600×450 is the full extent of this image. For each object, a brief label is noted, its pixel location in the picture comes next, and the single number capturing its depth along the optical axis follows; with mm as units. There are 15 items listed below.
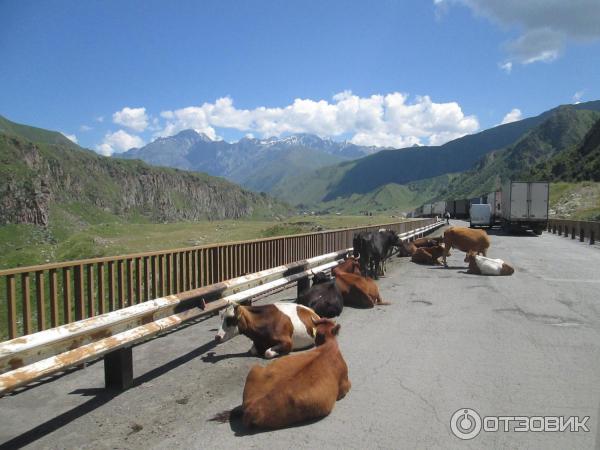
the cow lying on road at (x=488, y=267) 12484
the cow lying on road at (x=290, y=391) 3730
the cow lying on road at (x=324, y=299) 7445
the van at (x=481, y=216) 37688
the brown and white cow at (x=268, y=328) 5621
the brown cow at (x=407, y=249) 16270
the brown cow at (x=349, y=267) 10260
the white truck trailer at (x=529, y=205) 31578
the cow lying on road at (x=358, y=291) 8430
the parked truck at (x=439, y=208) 79588
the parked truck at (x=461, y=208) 73750
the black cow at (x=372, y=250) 12086
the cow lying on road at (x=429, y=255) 15078
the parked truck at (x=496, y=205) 38206
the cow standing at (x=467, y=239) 14406
